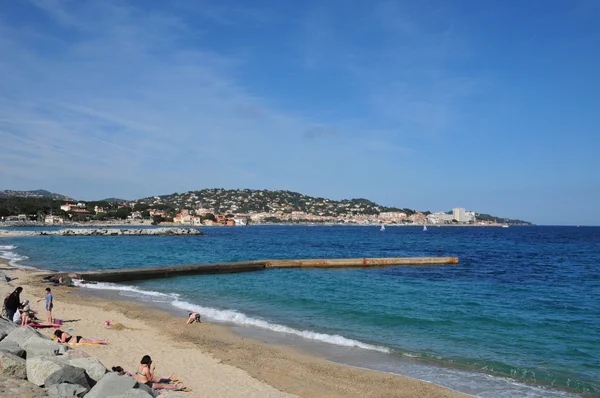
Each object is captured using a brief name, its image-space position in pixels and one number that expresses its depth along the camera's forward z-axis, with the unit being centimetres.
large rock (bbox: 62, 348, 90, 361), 790
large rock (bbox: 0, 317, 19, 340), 943
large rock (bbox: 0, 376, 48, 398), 596
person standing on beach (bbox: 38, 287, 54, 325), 1395
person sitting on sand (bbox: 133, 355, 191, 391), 829
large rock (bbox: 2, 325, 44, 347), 881
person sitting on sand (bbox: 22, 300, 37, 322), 1318
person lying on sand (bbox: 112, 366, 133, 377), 831
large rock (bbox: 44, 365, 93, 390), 645
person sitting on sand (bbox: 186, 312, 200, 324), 1475
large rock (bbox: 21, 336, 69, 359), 780
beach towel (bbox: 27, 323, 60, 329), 1298
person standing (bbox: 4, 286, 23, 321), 1273
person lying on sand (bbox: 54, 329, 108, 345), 1116
